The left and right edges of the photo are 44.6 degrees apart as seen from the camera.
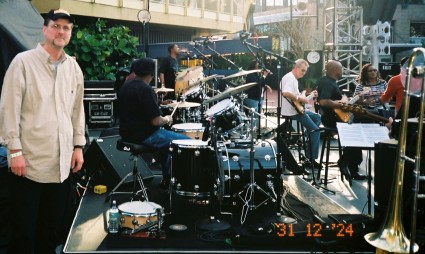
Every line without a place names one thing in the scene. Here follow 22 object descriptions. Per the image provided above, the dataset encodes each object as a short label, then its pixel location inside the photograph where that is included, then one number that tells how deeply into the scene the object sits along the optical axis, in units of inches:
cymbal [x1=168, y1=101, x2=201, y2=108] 371.3
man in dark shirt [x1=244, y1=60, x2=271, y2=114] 500.7
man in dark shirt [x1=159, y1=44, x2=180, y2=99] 515.5
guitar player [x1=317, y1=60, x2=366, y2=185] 335.0
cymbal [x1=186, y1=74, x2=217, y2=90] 386.2
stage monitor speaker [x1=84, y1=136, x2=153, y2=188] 291.6
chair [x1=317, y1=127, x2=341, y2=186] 323.0
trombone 146.4
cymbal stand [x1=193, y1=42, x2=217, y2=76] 496.9
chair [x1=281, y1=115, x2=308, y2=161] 387.6
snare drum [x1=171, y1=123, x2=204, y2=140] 329.3
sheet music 241.9
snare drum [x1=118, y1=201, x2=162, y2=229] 213.2
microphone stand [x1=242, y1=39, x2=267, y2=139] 295.2
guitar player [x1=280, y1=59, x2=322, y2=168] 364.2
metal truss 630.5
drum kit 252.4
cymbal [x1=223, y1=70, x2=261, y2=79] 294.4
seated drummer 262.7
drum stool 255.3
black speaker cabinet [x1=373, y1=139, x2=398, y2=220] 181.3
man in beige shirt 149.6
